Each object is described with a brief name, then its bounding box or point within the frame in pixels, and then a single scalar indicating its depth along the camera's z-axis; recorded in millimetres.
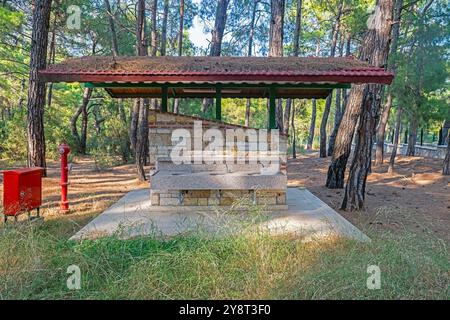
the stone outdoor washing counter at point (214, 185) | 5809
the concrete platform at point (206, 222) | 4516
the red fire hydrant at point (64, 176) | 6059
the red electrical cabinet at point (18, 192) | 5285
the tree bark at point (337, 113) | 17019
